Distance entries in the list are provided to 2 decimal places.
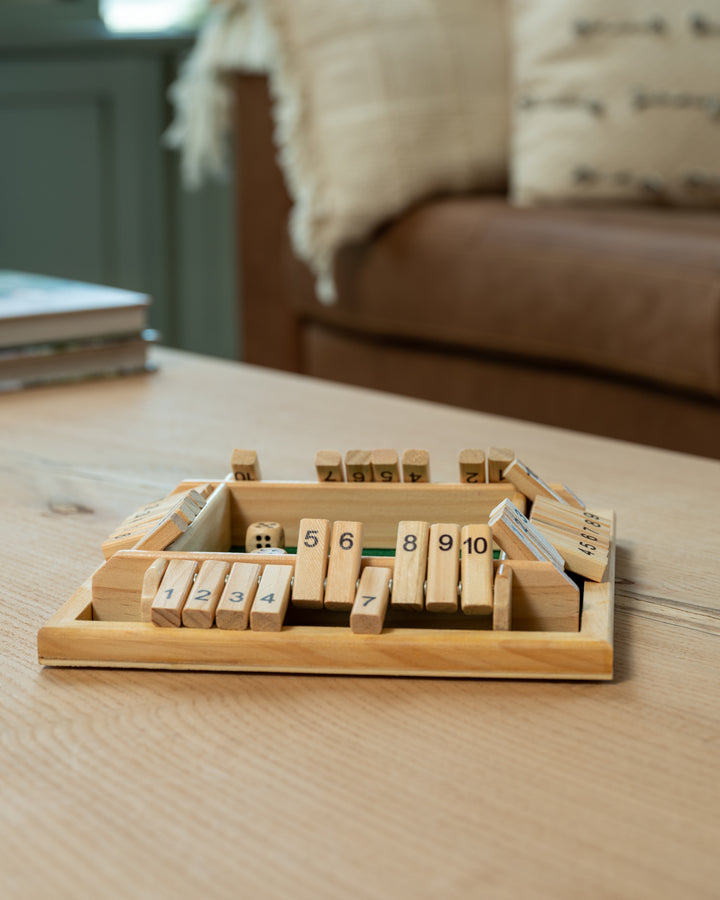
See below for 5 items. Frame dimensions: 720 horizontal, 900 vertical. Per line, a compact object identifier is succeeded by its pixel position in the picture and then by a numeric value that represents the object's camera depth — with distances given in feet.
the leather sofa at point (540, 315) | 8.32
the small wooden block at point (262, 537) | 4.16
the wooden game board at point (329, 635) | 3.70
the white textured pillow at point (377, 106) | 10.13
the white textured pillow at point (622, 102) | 9.65
